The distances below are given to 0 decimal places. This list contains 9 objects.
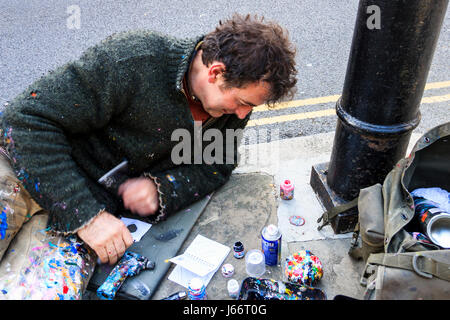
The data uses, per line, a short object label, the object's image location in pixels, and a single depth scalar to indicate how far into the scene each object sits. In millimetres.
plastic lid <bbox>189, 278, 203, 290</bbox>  1999
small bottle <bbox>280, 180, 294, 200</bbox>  2689
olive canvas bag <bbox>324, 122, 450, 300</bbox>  1608
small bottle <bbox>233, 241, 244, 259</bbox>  2332
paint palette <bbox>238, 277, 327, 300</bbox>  2033
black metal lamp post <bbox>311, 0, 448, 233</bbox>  1806
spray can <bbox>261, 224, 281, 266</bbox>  2174
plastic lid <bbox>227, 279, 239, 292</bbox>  2090
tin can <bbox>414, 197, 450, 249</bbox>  1807
